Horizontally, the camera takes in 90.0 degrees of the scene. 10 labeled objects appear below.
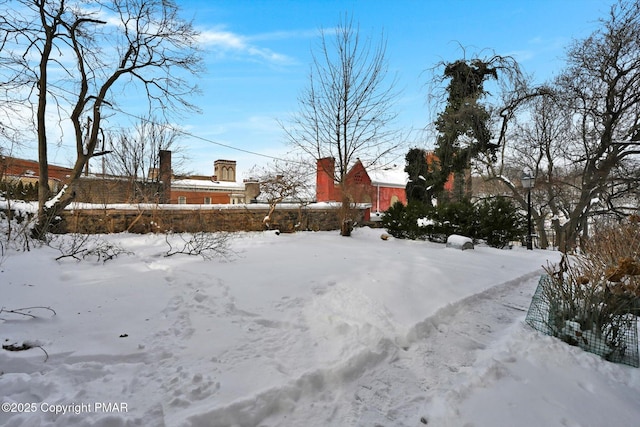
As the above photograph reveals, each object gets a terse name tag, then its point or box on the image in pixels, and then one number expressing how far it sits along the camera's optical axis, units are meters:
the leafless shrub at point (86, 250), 5.28
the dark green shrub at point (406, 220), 12.05
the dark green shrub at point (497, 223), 10.81
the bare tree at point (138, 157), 19.98
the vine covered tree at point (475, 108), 13.38
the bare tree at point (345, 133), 11.77
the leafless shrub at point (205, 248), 6.37
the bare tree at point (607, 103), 12.12
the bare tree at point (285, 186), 11.99
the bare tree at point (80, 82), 7.78
